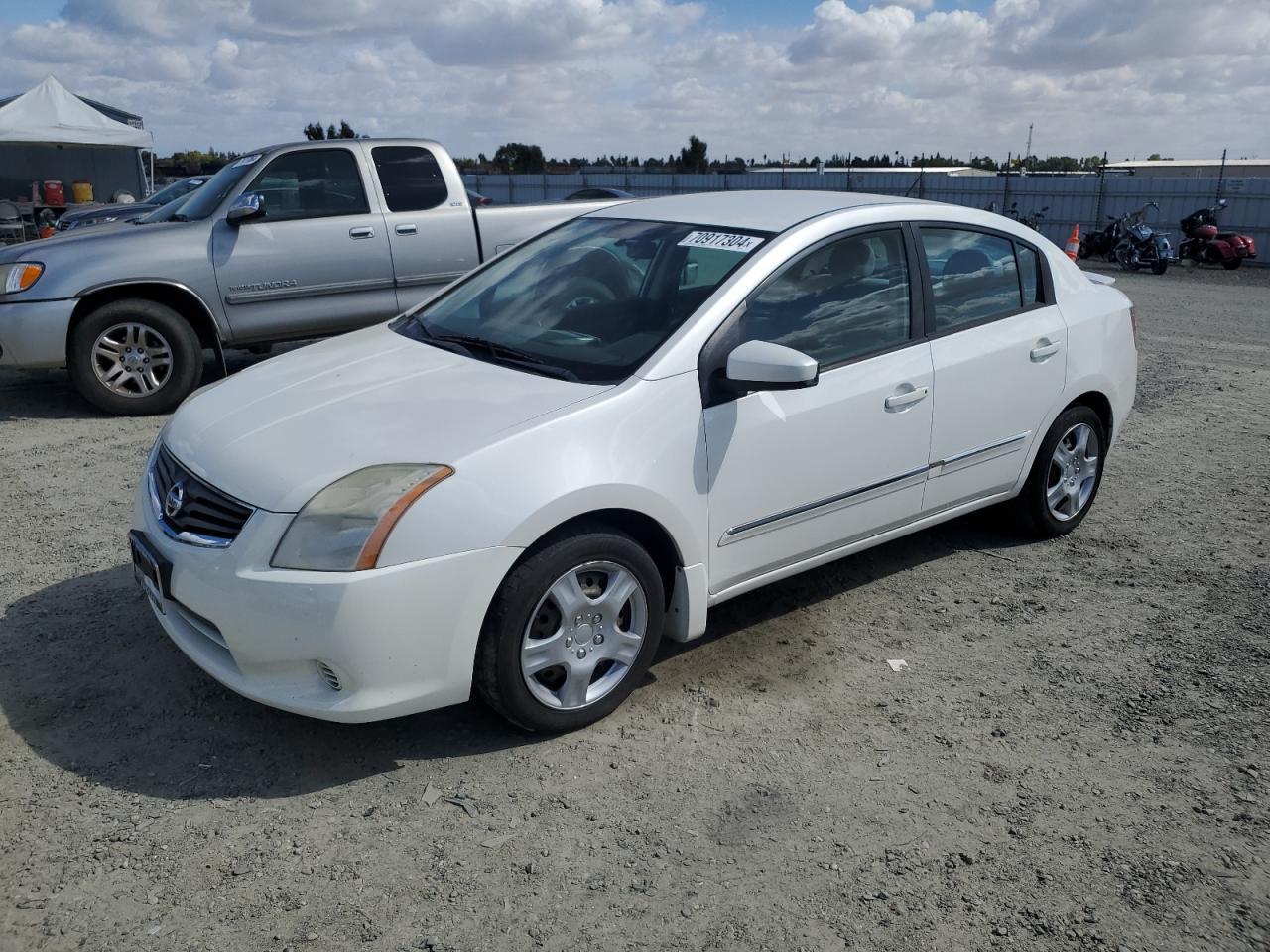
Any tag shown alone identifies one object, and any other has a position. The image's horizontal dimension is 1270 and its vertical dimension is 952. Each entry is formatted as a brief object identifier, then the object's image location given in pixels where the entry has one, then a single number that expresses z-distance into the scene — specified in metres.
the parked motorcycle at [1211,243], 20.03
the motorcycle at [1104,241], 21.36
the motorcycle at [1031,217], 23.08
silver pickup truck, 7.27
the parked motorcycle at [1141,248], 19.50
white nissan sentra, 3.07
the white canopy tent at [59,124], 20.95
